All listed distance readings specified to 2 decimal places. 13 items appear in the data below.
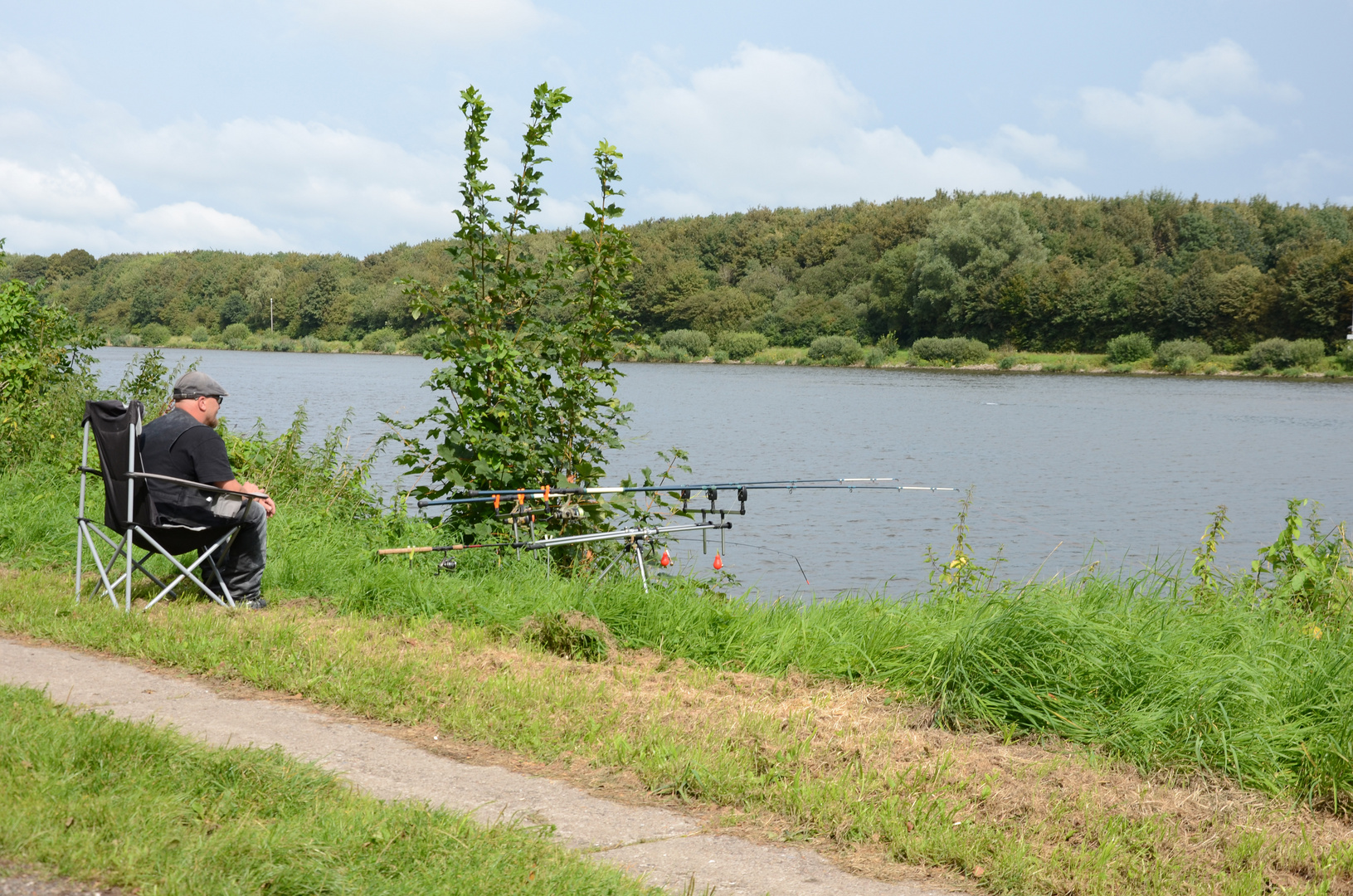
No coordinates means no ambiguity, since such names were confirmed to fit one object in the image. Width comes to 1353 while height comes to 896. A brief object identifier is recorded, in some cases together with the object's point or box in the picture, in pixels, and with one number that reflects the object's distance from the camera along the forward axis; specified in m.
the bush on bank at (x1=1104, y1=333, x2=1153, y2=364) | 82.94
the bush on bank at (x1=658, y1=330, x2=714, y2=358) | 96.56
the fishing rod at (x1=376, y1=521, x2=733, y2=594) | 7.51
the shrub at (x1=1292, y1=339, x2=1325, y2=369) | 72.06
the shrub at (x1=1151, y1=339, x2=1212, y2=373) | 79.12
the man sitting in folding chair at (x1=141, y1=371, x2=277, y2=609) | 6.85
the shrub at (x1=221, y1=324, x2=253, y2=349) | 106.62
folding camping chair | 6.61
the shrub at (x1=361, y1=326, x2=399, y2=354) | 99.62
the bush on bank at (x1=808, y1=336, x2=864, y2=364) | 90.00
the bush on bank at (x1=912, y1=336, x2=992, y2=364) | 87.94
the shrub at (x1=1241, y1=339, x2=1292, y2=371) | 73.75
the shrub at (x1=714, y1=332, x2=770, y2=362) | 96.56
